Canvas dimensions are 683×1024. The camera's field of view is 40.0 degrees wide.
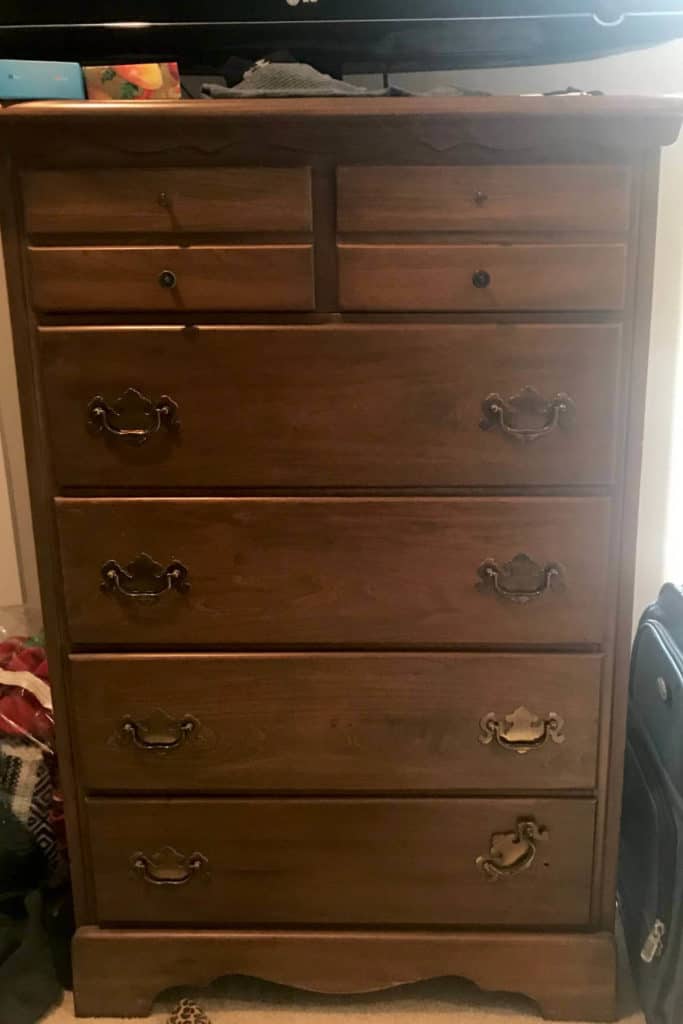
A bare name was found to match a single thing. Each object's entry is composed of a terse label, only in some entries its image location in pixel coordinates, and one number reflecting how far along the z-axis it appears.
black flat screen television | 1.27
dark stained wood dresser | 1.09
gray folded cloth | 1.08
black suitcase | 1.24
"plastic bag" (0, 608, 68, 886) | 1.44
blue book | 1.08
